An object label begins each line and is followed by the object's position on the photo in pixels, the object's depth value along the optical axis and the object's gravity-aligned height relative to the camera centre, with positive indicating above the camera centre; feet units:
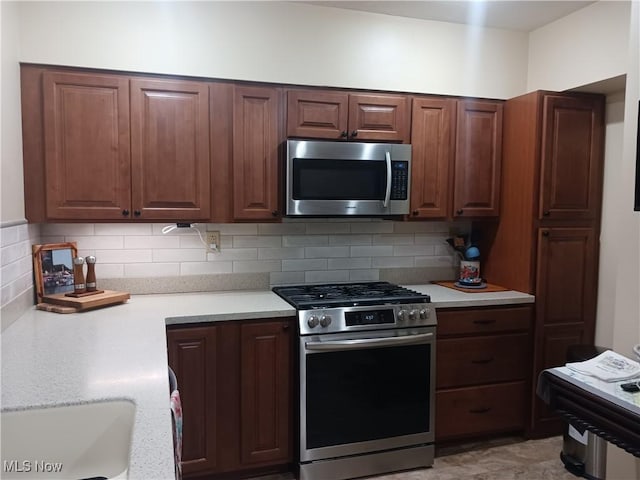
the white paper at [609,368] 5.84 -1.96
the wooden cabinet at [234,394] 8.18 -3.25
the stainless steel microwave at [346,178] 9.11 +0.45
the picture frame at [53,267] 8.15 -1.14
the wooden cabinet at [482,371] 9.55 -3.28
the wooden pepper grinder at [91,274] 8.32 -1.25
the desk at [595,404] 5.14 -2.22
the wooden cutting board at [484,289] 10.32 -1.78
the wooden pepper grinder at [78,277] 8.14 -1.27
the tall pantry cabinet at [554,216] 9.77 -0.22
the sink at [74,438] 4.36 -2.11
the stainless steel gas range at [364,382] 8.50 -3.15
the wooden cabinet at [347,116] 9.34 +1.66
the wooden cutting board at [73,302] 7.79 -1.63
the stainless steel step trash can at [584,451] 8.77 -4.41
